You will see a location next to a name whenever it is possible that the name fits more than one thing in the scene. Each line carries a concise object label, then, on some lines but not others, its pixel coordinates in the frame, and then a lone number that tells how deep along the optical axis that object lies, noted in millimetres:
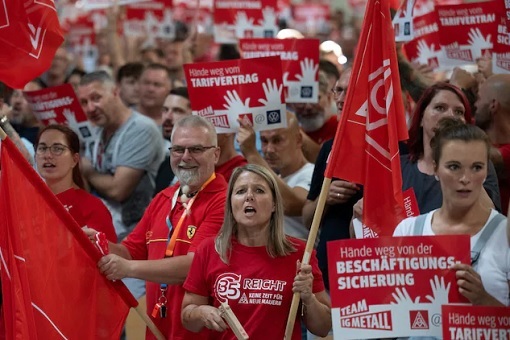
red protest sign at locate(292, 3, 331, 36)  34404
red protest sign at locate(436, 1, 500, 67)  13825
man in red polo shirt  10204
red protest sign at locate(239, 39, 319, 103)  14445
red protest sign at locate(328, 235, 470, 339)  8218
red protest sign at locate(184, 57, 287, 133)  12526
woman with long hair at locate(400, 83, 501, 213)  10039
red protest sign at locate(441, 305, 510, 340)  7928
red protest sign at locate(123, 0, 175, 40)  22822
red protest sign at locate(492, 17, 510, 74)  12598
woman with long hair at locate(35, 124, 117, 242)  11239
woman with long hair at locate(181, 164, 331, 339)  9320
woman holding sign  8073
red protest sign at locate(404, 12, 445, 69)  15184
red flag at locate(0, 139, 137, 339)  9557
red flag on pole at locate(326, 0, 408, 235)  9346
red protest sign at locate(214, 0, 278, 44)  17835
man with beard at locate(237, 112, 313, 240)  12044
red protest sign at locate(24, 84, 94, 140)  14471
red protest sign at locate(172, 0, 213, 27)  28964
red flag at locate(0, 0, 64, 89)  10883
